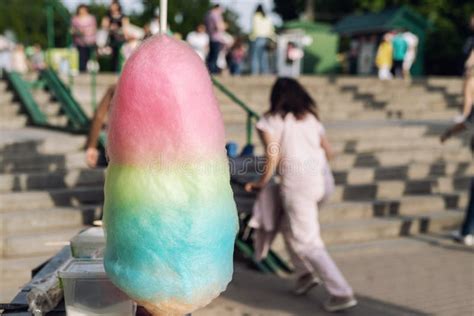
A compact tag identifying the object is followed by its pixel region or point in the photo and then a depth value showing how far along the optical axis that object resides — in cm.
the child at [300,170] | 441
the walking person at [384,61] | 1582
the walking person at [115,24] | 986
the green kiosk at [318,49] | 2408
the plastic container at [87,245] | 301
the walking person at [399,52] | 1582
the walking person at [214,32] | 1211
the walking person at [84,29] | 1034
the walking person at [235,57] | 1546
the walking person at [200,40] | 1377
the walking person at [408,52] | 1621
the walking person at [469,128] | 619
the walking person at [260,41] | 1385
